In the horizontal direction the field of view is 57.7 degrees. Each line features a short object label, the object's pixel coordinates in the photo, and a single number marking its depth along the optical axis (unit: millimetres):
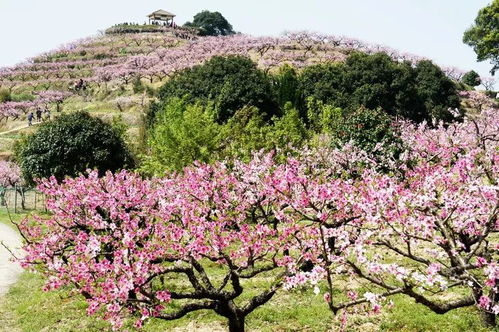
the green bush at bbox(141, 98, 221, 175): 23297
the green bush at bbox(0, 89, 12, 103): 75625
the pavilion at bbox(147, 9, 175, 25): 128875
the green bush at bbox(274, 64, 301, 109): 48344
